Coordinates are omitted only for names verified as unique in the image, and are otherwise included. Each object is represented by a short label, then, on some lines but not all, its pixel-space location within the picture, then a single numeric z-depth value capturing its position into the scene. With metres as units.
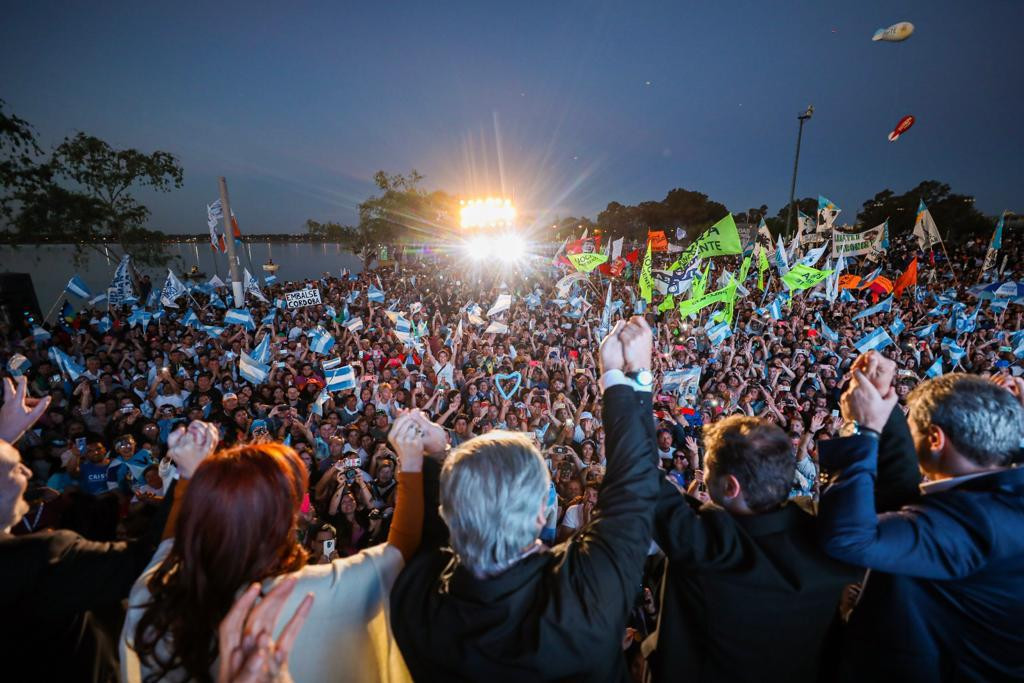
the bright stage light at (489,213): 38.09
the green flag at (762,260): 13.14
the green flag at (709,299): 9.93
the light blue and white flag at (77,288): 9.91
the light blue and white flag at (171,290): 11.09
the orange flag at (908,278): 12.05
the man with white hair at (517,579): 1.22
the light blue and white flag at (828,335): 10.77
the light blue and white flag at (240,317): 10.12
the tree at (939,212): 34.34
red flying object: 22.58
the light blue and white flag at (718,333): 9.70
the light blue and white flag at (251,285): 13.10
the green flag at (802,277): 10.63
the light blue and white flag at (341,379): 7.14
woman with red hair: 1.25
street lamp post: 21.48
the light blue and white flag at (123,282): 10.37
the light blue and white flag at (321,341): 9.21
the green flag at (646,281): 12.05
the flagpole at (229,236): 15.79
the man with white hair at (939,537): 1.33
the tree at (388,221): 40.88
